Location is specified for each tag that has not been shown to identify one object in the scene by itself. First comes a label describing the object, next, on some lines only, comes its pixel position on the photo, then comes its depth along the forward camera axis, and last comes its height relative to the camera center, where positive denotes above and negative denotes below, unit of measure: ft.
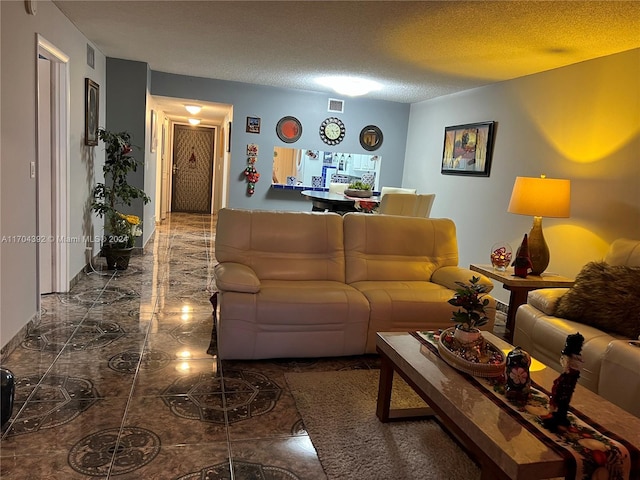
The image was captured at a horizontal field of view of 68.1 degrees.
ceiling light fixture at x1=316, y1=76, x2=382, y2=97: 18.72 +3.70
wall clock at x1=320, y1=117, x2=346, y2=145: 23.47 +2.10
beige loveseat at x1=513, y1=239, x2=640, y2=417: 7.79 -2.55
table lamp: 11.96 -0.35
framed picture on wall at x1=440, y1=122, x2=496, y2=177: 17.34 +1.35
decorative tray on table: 6.69 -2.49
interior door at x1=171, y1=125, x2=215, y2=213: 35.91 -0.49
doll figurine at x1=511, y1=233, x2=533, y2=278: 12.00 -1.86
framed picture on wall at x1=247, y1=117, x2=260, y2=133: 22.45 +2.02
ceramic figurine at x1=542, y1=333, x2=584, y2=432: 5.26 -2.18
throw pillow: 8.89 -2.05
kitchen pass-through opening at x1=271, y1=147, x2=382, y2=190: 23.66 +0.28
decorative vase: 12.76 -1.91
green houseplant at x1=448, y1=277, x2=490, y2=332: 6.91 -1.77
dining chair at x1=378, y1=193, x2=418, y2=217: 17.28 -0.84
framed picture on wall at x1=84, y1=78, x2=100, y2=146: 15.21 +1.47
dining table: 18.34 -1.10
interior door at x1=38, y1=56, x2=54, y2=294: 12.54 -0.74
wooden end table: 11.68 -2.31
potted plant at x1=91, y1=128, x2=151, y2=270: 16.65 -1.53
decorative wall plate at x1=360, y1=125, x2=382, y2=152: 24.04 +1.96
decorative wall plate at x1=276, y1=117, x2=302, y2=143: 22.86 +1.97
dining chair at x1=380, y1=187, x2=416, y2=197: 19.64 -0.50
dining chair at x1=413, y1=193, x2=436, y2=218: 17.25 -0.88
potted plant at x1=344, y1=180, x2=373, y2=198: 19.72 -0.65
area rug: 6.69 -4.06
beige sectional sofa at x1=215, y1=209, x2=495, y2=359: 9.77 -2.49
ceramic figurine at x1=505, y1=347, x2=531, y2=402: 6.00 -2.40
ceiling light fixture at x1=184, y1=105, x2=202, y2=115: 24.10 +2.83
